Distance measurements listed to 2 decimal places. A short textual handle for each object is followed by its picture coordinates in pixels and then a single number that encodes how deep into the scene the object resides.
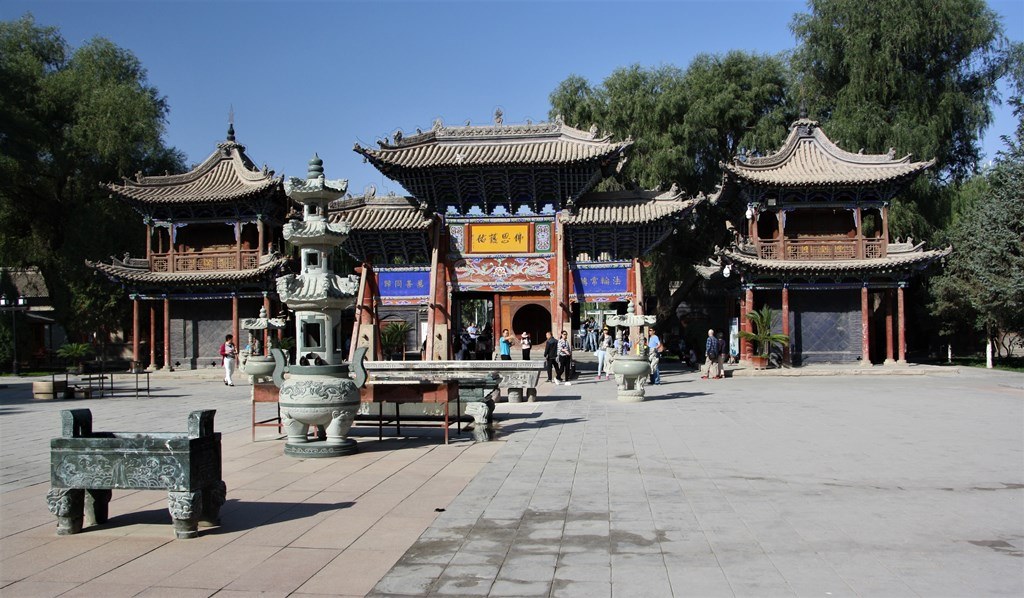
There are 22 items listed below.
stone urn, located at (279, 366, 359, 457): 9.49
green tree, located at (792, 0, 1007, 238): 30.38
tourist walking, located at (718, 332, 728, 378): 24.34
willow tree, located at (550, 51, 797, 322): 32.66
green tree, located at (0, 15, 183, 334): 32.00
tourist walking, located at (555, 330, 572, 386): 22.61
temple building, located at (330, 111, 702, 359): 25.30
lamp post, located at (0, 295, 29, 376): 30.61
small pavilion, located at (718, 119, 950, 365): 27.11
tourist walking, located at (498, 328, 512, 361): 23.03
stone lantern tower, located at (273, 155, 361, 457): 9.55
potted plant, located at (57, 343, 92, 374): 26.66
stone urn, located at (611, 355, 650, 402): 16.72
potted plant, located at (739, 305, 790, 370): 26.12
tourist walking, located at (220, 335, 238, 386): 23.41
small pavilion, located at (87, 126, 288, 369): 29.88
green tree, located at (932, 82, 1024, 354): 26.98
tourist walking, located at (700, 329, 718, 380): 24.36
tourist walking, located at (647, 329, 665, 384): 21.05
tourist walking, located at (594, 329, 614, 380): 24.19
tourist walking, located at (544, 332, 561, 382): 22.44
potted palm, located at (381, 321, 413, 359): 31.53
